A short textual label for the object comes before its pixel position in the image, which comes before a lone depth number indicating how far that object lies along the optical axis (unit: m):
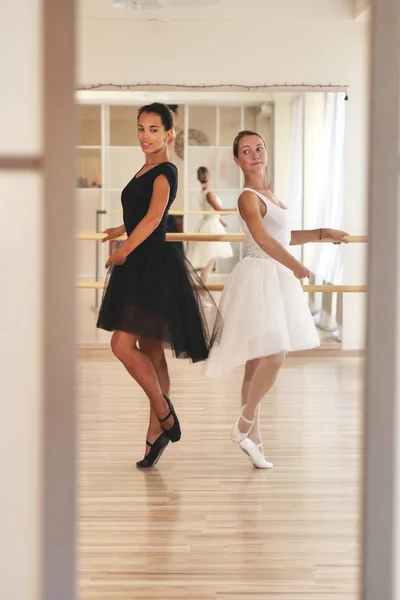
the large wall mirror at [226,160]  8.17
